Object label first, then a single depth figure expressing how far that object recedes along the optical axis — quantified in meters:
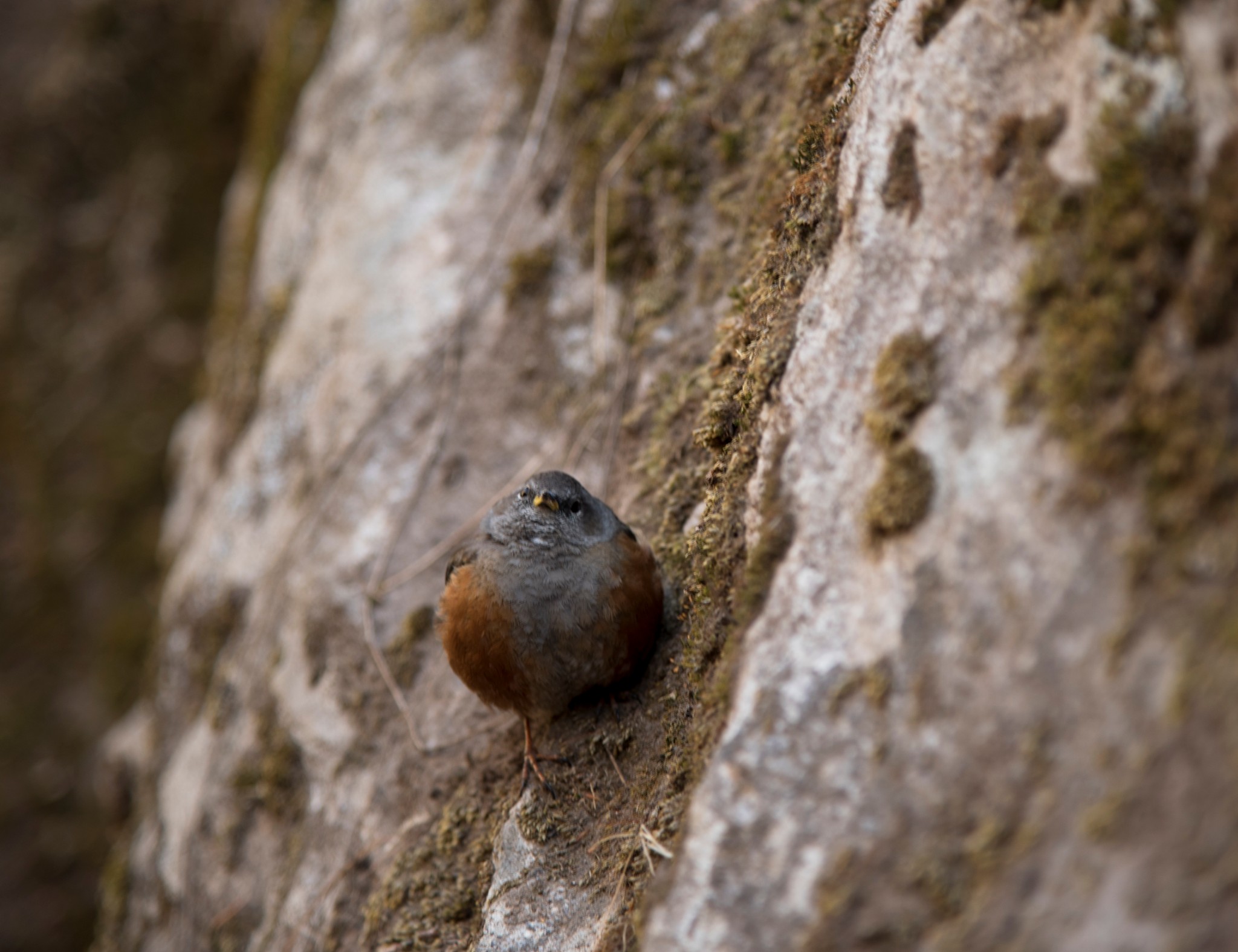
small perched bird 7.98
